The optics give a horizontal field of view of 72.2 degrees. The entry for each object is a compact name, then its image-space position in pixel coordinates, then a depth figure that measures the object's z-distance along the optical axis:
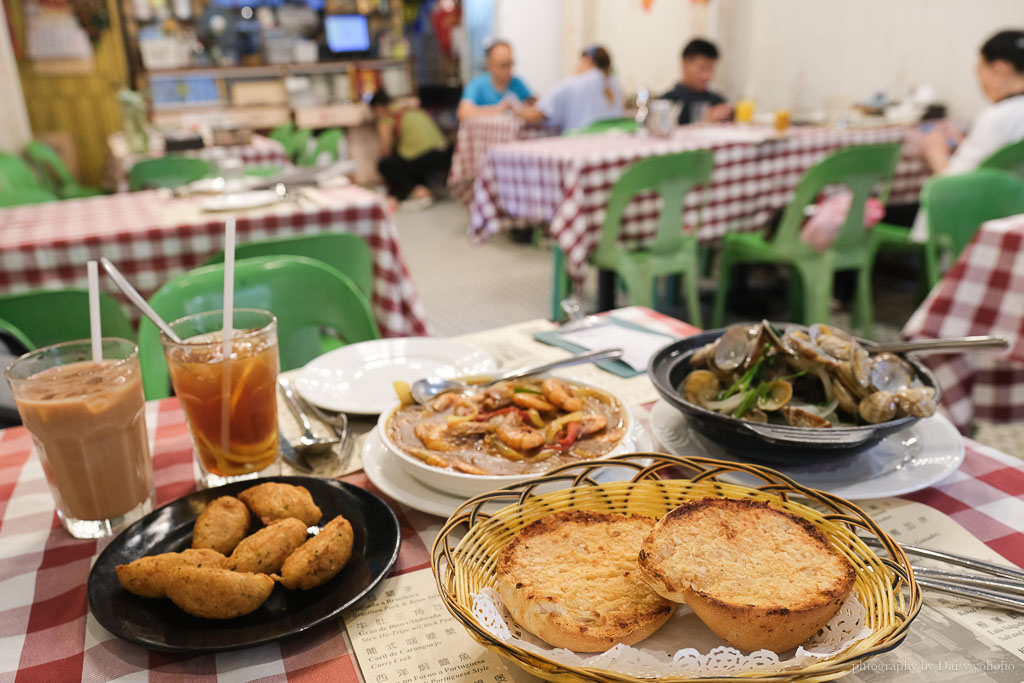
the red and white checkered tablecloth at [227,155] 4.03
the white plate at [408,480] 0.73
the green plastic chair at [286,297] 1.43
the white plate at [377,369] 0.99
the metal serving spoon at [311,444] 0.86
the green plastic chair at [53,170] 5.13
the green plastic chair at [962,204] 2.27
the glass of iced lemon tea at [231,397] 0.80
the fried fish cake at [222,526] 0.65
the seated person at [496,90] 6.17
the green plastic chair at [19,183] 3.31
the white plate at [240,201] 2.22
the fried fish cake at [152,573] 0.59
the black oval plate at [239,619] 0.55
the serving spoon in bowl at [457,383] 0.88
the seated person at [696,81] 5.12
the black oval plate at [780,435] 0.70
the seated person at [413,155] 7.88
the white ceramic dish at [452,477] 0.69
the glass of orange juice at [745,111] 4.28
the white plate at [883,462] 0.73
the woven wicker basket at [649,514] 0.45
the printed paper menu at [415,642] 0.54
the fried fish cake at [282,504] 0.69
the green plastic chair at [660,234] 2.79
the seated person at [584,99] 5.28
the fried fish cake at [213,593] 0.57
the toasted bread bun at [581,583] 0.50
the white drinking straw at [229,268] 0.76
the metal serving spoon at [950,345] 0.80
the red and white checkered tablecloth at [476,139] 5.46
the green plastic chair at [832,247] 2.88
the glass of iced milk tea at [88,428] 0.71
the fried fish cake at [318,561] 0.60
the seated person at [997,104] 3.01
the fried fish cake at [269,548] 0.61
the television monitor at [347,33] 8.59
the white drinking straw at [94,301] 0.69
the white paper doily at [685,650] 0.44
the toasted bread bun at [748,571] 0.48
